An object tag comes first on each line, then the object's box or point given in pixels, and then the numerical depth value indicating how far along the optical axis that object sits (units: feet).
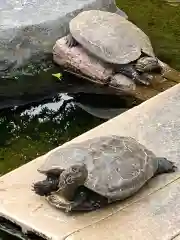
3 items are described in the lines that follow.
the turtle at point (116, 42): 22.58
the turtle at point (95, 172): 14.07
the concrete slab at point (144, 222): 13.57
